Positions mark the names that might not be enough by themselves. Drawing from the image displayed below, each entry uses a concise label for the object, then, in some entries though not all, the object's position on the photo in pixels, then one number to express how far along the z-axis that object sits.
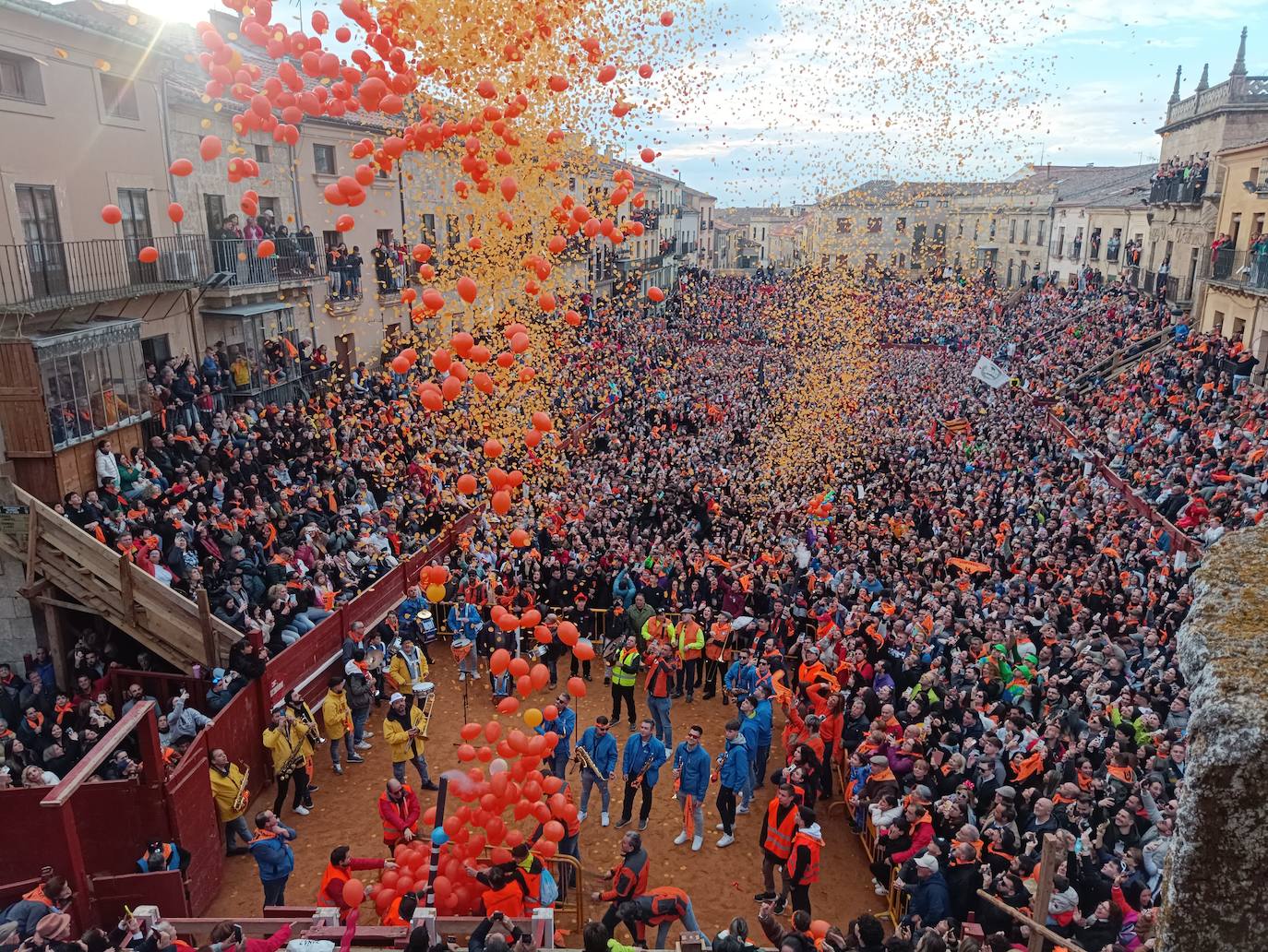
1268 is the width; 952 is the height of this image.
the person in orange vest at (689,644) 11.77
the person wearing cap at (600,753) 9.04
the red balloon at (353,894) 6.68
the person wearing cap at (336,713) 10.28
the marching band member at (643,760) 8.93
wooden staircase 10.78
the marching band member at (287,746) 9.34
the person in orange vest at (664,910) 6.86
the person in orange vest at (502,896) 6.86
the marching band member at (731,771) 8.97
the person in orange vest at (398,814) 7.90
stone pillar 2.41
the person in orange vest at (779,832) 7.83
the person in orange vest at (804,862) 7.60
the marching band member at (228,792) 8.79
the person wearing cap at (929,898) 6.76
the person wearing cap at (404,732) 9.62
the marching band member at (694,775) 8.90
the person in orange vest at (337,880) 6.89
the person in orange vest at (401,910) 6.75
